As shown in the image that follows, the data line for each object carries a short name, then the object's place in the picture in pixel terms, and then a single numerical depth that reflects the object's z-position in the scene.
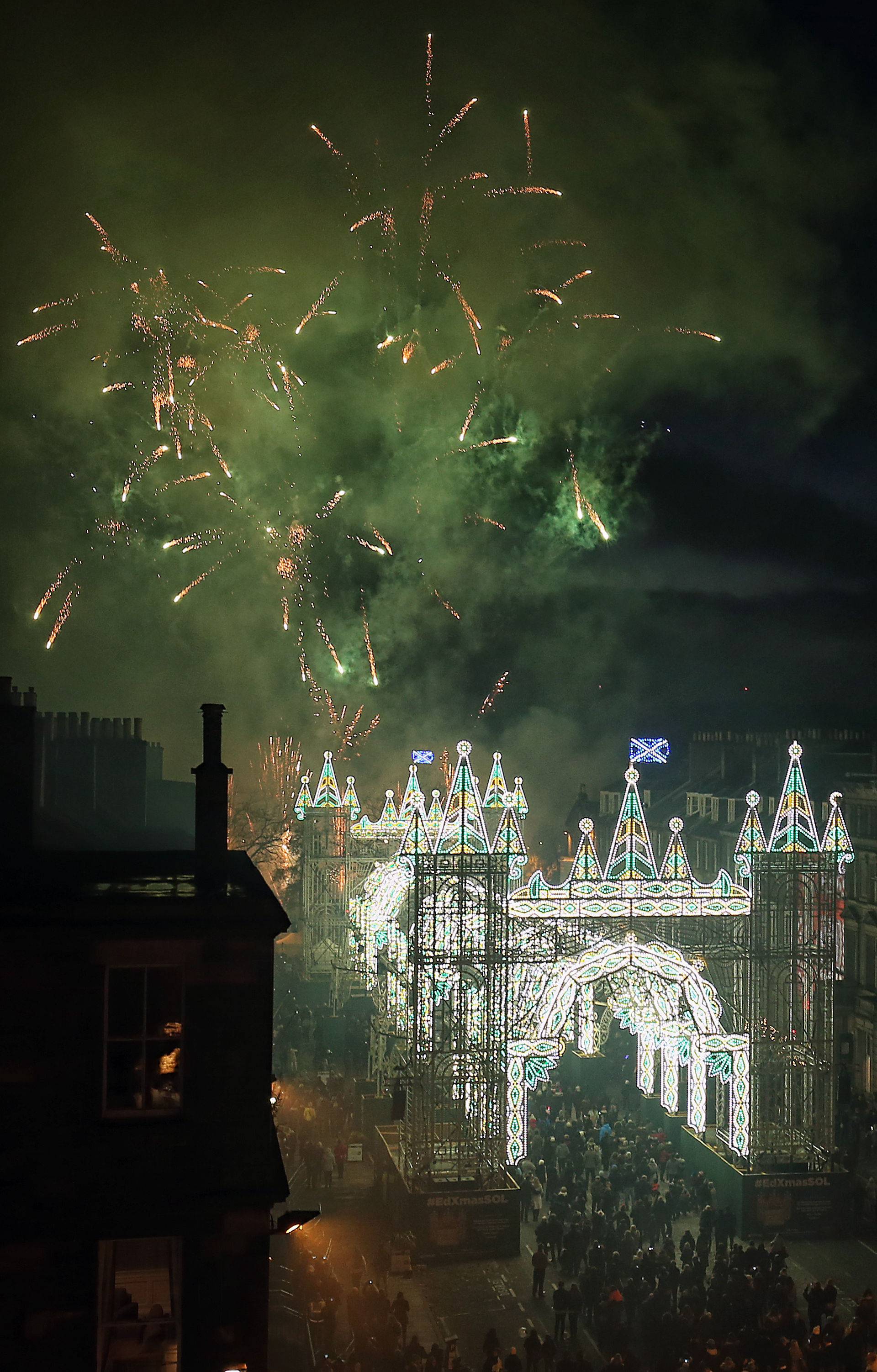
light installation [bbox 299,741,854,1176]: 28.83
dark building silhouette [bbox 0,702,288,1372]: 13.25
